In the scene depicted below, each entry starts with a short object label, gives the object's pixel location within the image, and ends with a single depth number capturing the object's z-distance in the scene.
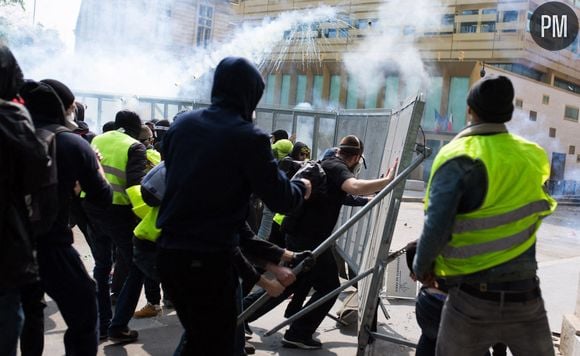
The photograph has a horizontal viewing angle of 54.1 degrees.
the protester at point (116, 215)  4.39
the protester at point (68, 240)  2.98
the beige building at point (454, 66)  31.59
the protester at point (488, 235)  2.27
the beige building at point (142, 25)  29.88
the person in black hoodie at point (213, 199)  2.49
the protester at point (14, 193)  2.05
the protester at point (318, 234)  4.38
